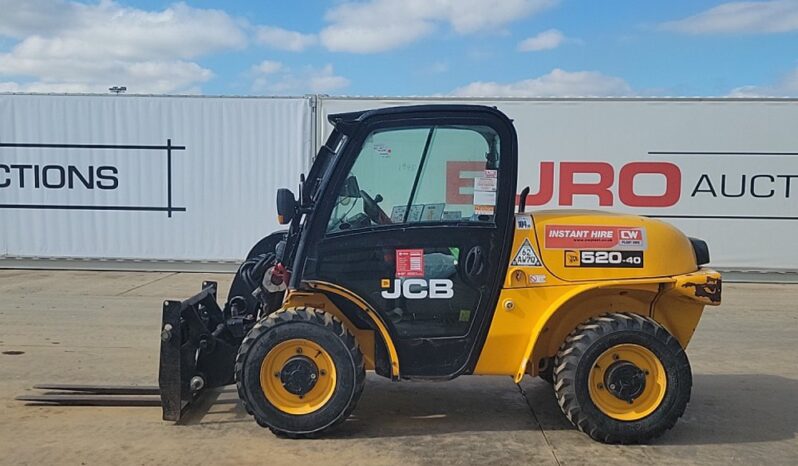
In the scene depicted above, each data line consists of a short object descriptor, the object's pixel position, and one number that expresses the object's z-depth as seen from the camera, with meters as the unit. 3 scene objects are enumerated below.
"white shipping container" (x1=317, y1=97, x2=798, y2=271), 12.13
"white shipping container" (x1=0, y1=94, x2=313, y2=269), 12.81
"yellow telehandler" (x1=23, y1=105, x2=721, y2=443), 4.46
